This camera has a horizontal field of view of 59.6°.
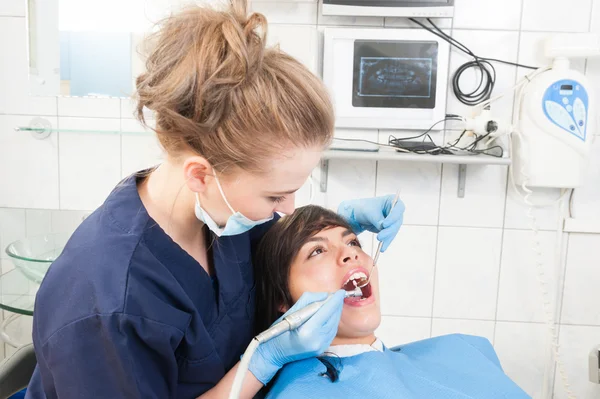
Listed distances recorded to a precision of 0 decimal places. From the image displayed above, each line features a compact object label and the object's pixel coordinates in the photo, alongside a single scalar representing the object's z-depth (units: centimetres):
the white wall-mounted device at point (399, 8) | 205
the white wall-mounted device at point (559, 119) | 208
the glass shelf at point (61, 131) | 222
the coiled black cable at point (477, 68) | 218
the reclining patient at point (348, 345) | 126
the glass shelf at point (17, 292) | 175
